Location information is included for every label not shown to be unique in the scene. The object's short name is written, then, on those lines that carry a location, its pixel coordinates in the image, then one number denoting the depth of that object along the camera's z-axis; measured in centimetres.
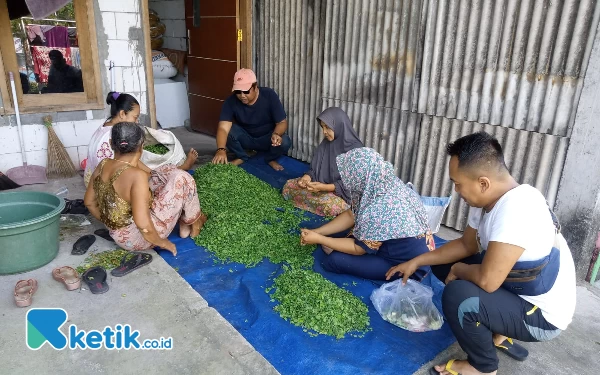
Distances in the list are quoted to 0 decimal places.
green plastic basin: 275
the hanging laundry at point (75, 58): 500
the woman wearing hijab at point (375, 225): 272
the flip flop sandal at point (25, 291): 252
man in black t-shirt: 536
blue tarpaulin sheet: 223
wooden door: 642
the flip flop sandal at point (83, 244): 317
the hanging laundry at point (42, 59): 485
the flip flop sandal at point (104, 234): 340
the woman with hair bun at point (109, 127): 376
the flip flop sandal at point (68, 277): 270
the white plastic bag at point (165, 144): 464
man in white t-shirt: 185
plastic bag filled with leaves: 251
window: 464
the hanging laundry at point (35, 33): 476
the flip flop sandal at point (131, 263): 289
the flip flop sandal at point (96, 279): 269
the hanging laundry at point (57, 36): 488
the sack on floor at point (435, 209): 374
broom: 482
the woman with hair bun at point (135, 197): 287
